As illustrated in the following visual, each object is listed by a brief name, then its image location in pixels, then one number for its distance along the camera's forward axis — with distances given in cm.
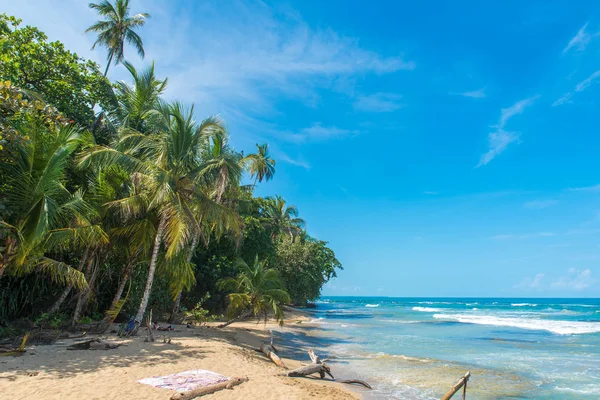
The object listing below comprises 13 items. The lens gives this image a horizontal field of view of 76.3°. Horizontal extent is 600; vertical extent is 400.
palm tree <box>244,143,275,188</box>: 3030
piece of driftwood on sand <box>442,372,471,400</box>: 600
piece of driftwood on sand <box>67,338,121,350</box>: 912
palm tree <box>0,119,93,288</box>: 852
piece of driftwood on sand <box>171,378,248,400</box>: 634
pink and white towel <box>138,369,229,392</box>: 691
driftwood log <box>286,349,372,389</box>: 942
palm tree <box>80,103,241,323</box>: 1095
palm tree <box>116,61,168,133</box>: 1416
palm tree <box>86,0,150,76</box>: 2047
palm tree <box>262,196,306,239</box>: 3831
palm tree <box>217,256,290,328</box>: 1516
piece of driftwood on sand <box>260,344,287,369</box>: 1066
